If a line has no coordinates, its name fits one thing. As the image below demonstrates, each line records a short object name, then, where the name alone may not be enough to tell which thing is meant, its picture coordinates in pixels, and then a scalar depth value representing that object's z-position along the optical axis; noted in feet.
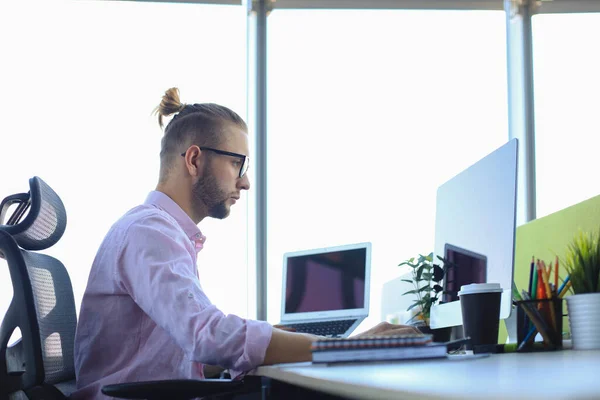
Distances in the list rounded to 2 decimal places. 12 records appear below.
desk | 1.91
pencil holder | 4.76
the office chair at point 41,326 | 4.50
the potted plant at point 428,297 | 6.57
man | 4.67
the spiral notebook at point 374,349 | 3.67
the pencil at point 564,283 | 4.93
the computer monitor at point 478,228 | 5.40
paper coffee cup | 5.16
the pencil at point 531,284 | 5.04
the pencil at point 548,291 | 4.76
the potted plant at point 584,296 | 4.50
